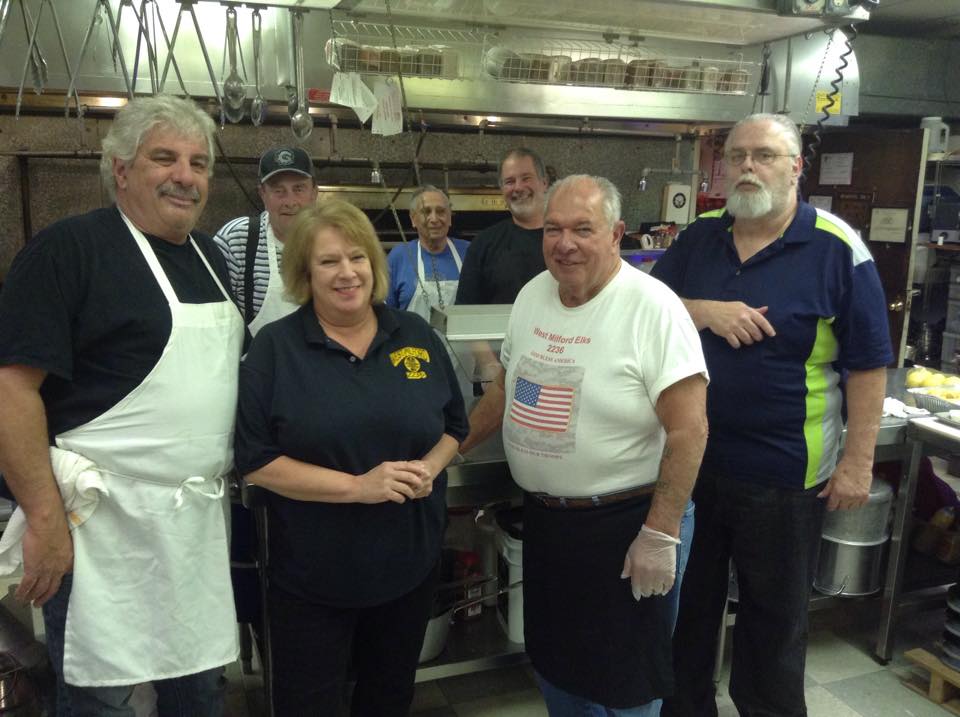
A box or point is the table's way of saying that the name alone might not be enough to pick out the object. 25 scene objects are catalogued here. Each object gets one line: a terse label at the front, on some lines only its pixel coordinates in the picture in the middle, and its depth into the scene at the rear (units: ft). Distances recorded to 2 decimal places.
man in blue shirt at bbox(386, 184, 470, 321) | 9.81
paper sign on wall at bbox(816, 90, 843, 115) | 9.38
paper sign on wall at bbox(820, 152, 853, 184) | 14.96
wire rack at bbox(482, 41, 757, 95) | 8.10
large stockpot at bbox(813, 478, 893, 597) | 8.01
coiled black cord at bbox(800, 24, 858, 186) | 8.70
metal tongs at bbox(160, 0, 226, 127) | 6.52
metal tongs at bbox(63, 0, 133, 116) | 6.91
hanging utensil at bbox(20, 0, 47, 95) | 7.30
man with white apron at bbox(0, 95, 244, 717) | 4.19
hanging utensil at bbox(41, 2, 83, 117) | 7.46
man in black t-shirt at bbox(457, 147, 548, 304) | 8.53
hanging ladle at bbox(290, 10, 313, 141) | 7.55
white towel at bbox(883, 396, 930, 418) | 7.83
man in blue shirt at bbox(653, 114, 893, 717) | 5.63
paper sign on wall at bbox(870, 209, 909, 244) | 13.78
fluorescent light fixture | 6.12
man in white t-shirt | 4.72
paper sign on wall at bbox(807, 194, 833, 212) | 15.66
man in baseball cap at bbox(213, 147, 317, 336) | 7.15
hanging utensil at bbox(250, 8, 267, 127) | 7.92
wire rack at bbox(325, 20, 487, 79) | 7.17
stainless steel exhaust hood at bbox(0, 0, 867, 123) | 6.72
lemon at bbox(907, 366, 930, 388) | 8.98
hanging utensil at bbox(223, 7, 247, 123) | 7.85
